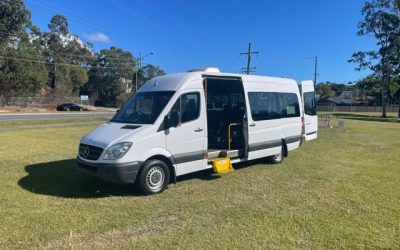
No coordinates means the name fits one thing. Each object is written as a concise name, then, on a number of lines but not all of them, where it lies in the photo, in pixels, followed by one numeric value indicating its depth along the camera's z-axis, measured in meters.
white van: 6.61
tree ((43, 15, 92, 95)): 68.75
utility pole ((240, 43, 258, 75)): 45.66
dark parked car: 55.22
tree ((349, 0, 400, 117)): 51.31
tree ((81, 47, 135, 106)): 82.38
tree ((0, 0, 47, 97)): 50.97
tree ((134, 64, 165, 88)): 97.62
